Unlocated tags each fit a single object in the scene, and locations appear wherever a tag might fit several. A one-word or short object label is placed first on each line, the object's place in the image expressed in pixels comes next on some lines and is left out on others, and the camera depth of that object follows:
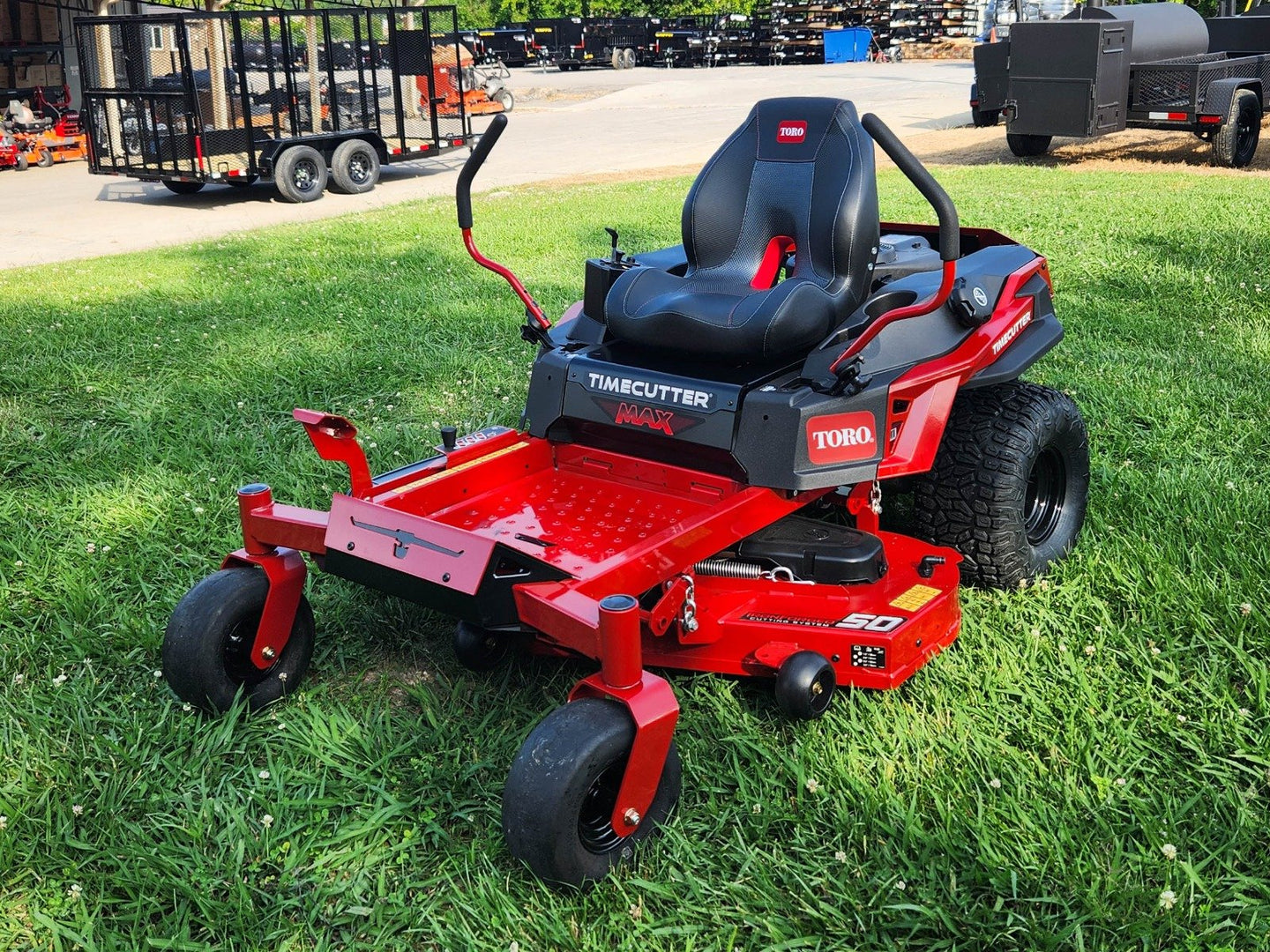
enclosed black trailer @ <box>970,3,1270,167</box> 11.03
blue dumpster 33.28
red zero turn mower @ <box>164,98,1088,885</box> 2.45
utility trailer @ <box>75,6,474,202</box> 11.45
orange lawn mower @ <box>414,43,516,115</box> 15.22
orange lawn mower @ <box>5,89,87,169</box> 15.60
